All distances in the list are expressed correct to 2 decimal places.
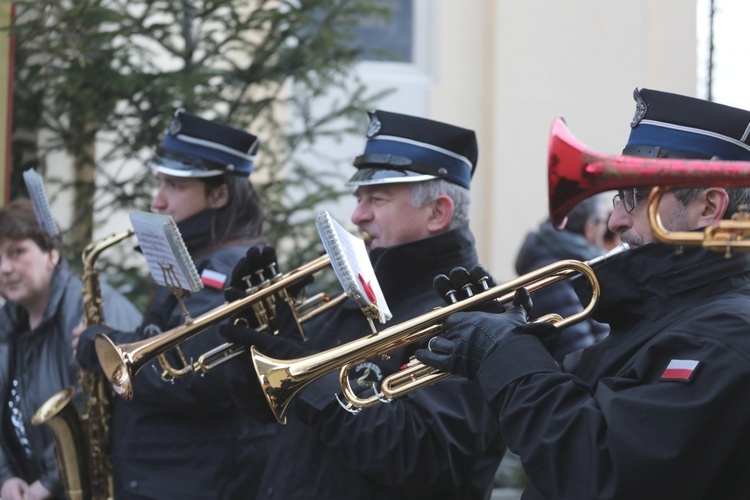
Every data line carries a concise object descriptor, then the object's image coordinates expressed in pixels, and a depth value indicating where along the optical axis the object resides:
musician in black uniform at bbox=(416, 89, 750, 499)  4.86
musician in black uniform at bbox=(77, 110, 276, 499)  8.31
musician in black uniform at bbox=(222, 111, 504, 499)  6.60
